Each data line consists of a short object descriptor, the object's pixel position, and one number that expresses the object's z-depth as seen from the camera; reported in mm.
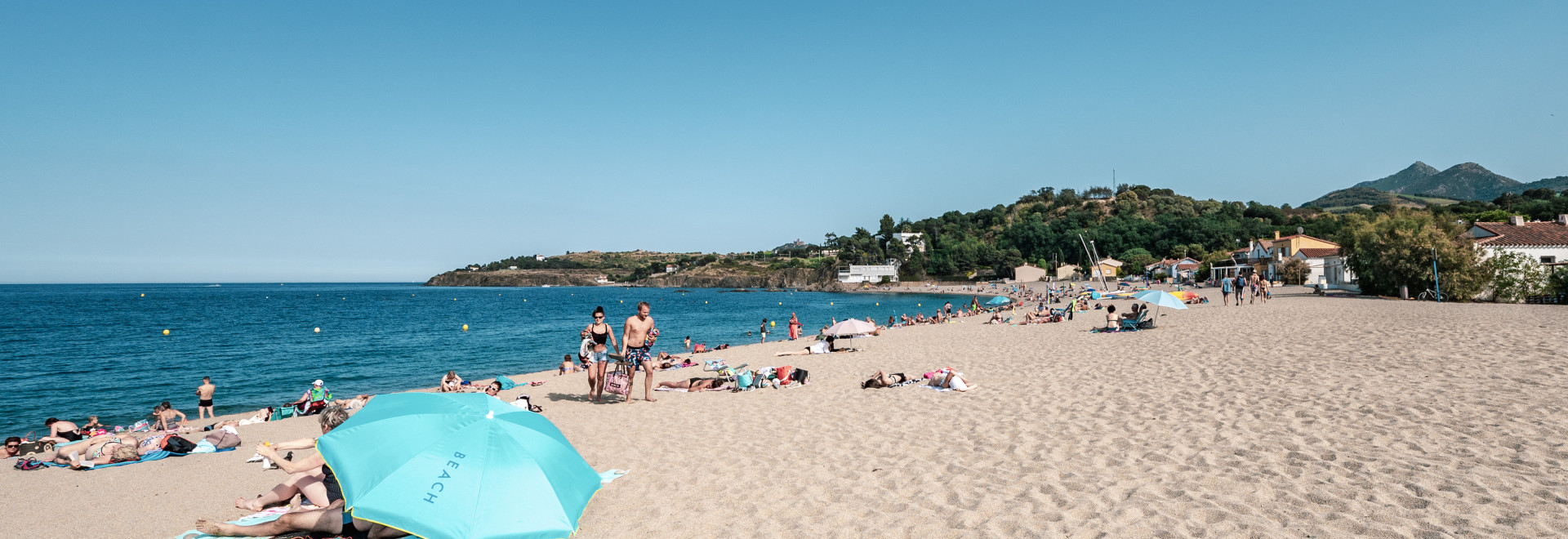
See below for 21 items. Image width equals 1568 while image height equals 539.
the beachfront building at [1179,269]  62725
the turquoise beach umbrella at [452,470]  4004
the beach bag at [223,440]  8547
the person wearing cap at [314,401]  12383
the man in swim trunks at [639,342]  9836
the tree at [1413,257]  24219
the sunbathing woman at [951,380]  9969
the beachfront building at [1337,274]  39562
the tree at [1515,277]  23594
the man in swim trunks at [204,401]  13718
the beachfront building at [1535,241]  30047
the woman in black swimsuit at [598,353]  9758
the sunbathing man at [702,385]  11641
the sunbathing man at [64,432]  10078
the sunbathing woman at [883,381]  10617
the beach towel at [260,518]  4828
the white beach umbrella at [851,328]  16062
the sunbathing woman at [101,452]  7723
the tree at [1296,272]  45066
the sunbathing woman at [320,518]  4500
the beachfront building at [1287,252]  46031
